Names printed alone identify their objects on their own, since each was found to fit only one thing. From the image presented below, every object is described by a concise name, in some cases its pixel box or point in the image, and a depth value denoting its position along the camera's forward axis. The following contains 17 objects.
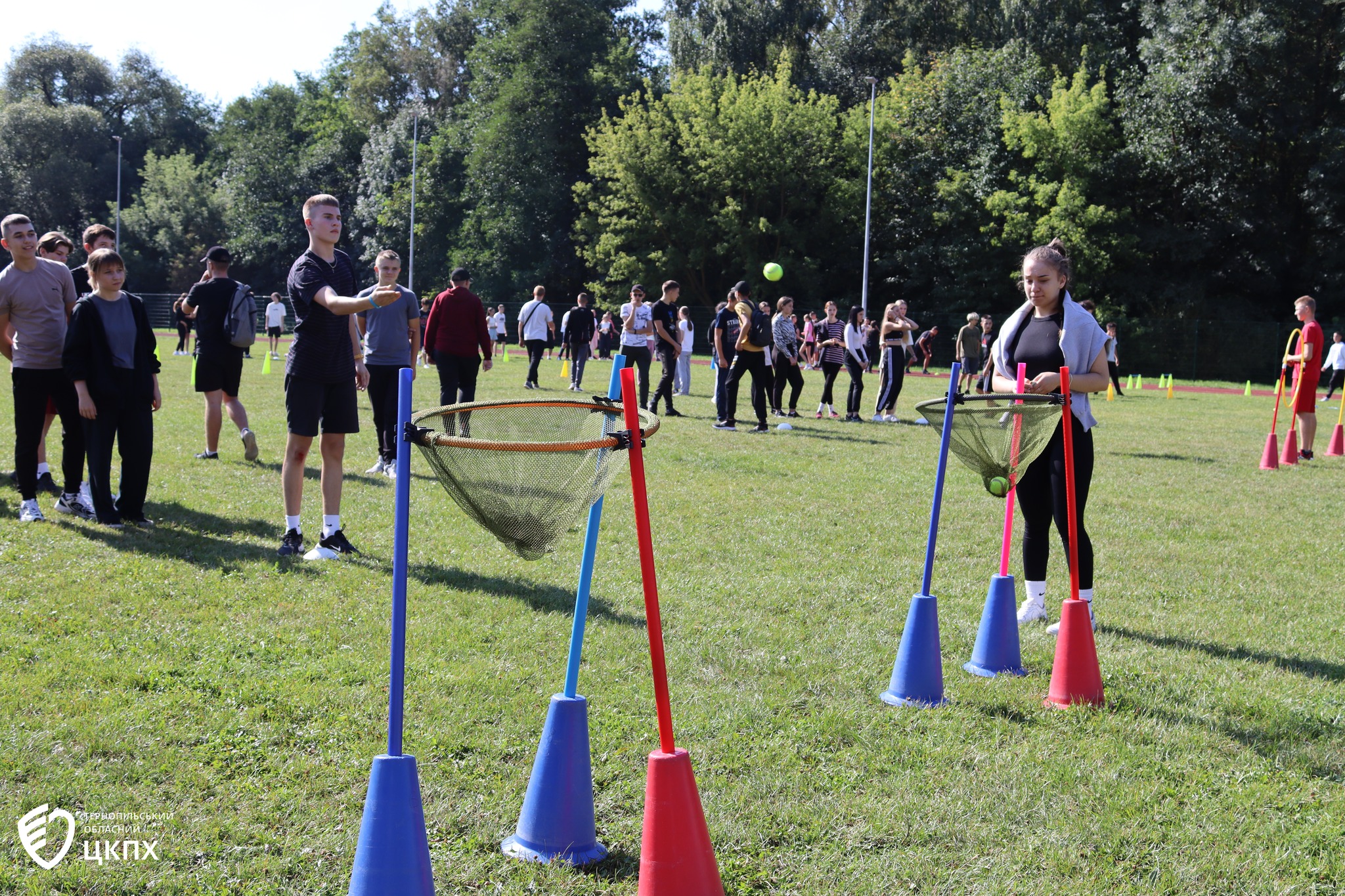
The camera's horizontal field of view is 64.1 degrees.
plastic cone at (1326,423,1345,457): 14.48
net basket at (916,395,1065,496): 4.88
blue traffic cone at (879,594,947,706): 4.54
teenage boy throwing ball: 6.37
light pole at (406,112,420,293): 52.53
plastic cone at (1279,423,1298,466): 13.23
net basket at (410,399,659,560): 2.90
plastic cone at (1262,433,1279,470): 12.91
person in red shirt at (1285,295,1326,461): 12.61
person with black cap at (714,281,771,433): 14.41
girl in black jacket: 7.12
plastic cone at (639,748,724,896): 2.91
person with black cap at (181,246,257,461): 9.97
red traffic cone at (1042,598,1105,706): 4.59
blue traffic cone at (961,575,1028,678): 4.98
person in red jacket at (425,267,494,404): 10.88
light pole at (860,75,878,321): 39.25
